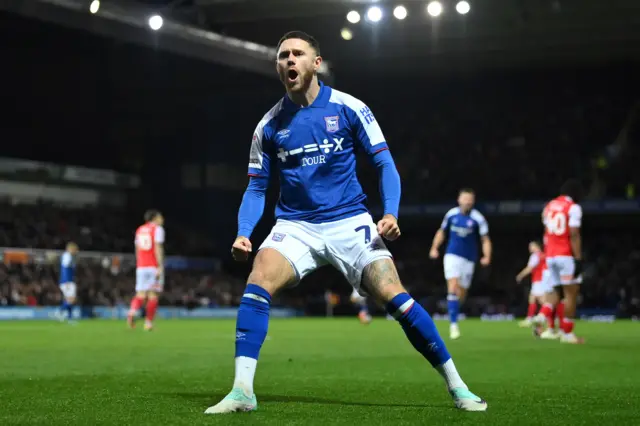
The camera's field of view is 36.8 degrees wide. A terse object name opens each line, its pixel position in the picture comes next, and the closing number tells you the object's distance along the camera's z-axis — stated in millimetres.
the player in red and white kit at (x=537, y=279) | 22681
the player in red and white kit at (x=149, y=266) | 19500
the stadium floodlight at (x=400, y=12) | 28688
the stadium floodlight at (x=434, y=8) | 27922
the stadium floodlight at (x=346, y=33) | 31859
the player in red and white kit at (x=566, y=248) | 14102
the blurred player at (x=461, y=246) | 17156
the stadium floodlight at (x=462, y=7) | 27703
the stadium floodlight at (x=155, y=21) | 27609
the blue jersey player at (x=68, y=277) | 27953
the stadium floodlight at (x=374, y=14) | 28734
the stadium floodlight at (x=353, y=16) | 29406
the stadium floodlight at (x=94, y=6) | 26453
